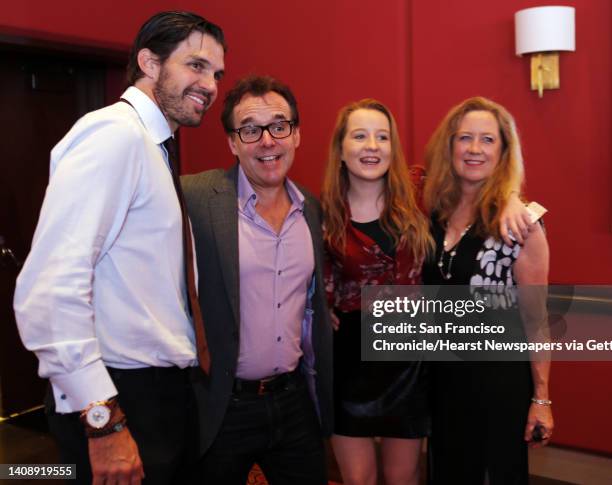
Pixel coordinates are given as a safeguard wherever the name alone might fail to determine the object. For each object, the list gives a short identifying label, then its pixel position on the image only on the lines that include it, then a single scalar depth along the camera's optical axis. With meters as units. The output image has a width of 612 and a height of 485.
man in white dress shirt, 1.30
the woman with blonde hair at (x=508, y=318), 2.09
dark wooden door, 3.97
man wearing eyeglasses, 1.86
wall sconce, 2.97
